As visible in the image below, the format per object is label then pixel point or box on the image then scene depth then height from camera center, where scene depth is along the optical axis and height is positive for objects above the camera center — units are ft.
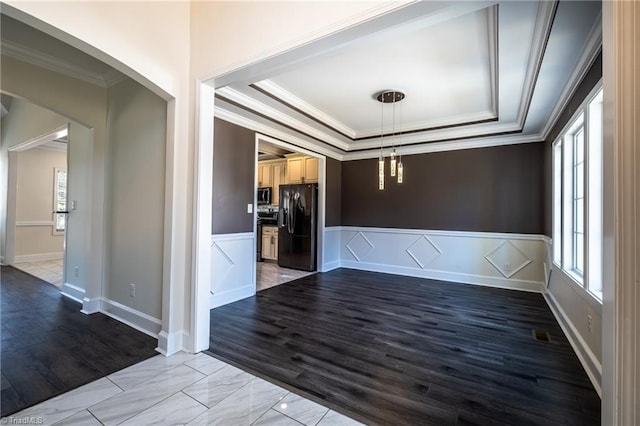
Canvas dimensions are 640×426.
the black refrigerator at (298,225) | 18.08 -0.70
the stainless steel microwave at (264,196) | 22.83 +1.57
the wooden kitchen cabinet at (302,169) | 19.27 +3.34
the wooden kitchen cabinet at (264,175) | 22.85 +3.36
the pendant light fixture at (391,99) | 11.00 +4.97
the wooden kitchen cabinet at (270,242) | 20.92 -2.13
